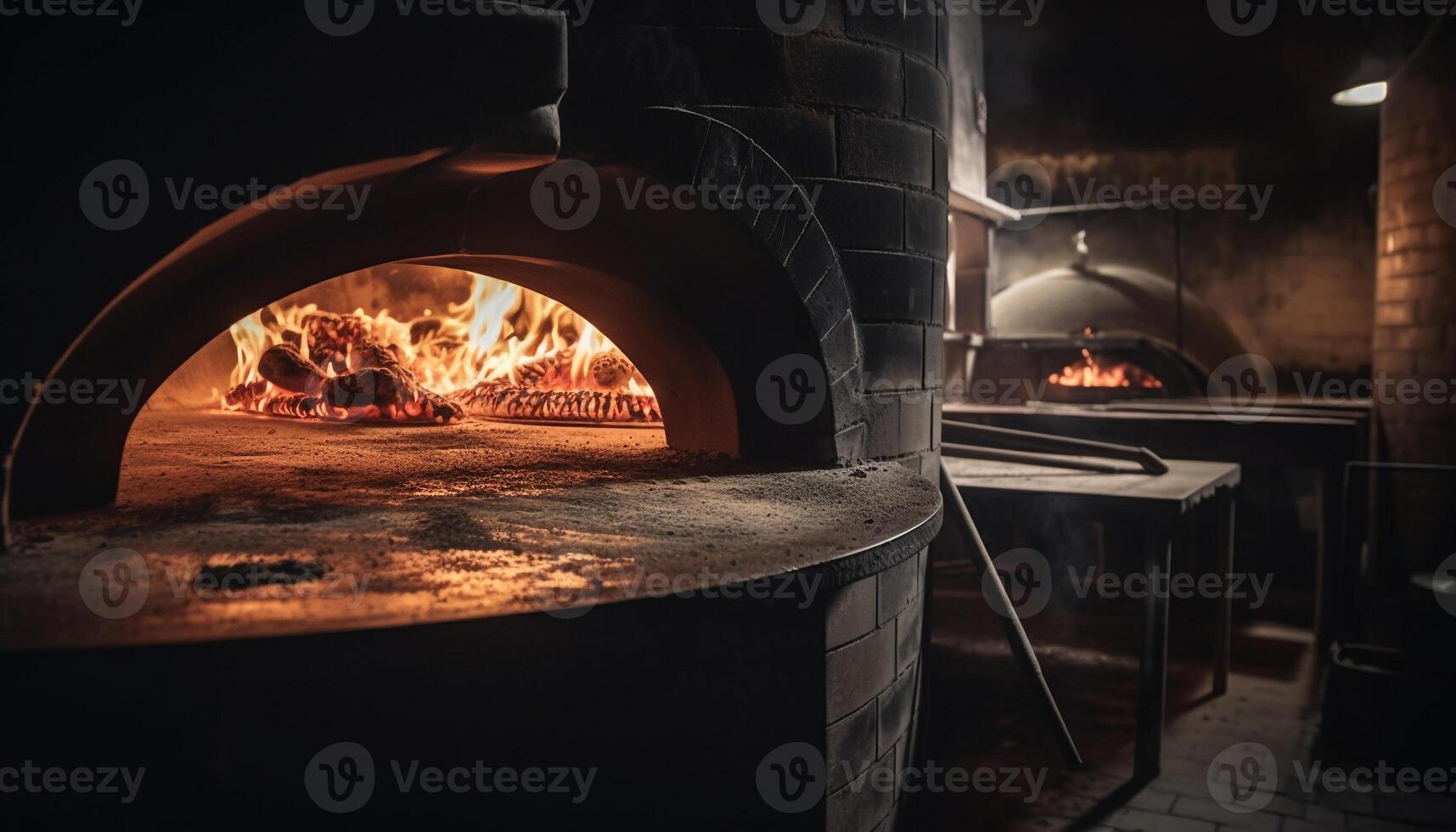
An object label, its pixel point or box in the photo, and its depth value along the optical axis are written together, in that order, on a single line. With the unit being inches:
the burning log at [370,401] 177.6
